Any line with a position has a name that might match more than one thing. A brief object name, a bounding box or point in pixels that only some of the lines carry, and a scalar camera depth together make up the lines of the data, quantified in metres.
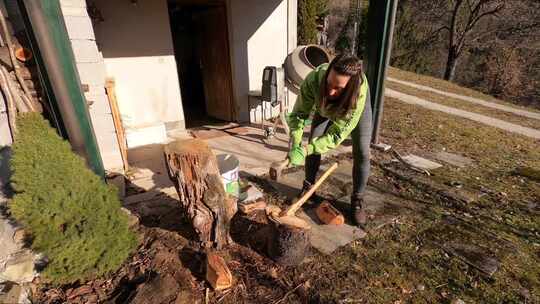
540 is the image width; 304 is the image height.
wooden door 5.04
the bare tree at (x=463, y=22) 12.99
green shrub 1.56
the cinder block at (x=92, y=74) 2.71
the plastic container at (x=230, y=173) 2.38
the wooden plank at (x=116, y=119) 2.96
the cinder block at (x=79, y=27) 2.55
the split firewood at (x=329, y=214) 2.45
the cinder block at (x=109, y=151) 3.00
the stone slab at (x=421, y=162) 3.65
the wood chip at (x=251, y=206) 2.53
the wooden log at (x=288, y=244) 1.91
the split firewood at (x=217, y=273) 1.76
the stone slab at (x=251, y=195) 2.64
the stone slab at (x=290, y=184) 2.97
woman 1.83
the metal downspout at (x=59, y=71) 1.94
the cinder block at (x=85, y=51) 2.62
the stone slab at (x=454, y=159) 3.82
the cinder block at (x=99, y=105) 2.82
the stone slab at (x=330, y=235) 2.22
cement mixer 4.41
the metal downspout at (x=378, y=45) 3.28
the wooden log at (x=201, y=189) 1.89
